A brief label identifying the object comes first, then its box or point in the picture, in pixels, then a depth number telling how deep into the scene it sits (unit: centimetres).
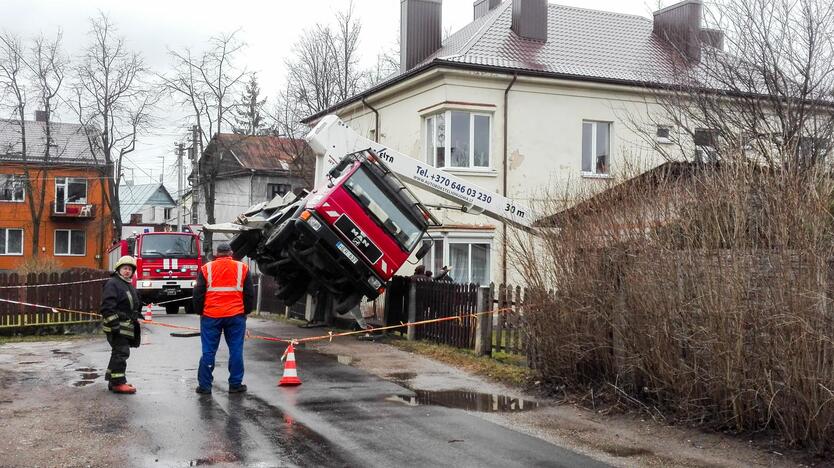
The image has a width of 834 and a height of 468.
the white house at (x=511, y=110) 2166
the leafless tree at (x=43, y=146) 4694
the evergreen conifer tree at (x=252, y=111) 5208
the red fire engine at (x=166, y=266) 2498
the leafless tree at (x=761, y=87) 1266
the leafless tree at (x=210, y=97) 4359
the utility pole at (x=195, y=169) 4181
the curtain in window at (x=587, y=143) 2316
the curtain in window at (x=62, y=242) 5397
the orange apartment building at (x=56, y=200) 5234
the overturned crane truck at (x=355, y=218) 1452
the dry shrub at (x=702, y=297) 701
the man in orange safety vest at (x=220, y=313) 979
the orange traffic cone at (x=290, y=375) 1041
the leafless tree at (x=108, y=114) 4591
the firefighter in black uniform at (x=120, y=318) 985
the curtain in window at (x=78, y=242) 5441
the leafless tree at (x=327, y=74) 3812
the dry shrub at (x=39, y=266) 3200
